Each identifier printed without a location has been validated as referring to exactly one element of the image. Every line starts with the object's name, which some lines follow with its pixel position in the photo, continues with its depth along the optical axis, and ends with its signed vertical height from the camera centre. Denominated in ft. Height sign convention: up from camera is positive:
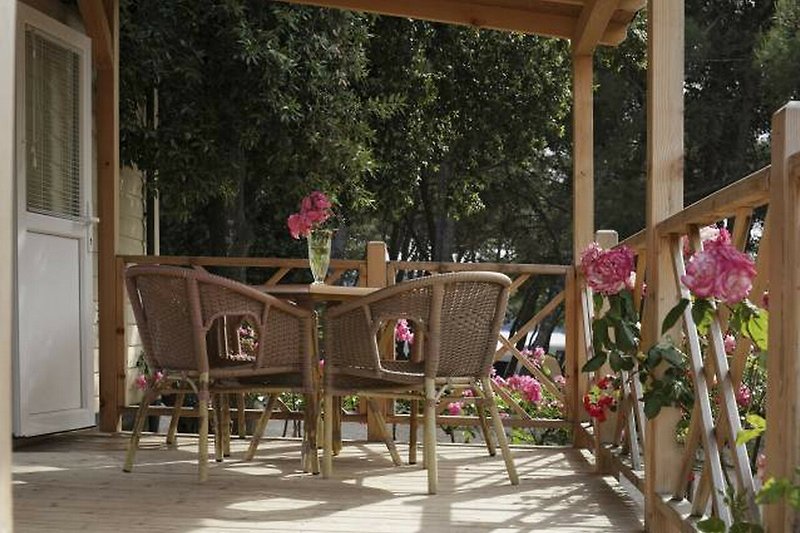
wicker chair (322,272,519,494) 12.74 -0.64
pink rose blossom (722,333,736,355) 11.86 -0.65
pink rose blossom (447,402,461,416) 19.51 -2.27
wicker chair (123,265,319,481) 12.93 -0.57
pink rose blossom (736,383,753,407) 10.22 -1.10
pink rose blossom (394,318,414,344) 20.38 -0.86
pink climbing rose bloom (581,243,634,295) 11.23 +0.18
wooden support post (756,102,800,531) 6.26 -0.18
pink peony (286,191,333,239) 14.84 +1.06
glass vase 14.89 +0.55
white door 16.12 +0.97
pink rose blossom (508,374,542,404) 19.38 -1.88
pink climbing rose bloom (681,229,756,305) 7.14 +0.09
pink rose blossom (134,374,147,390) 21.44 -1.94
